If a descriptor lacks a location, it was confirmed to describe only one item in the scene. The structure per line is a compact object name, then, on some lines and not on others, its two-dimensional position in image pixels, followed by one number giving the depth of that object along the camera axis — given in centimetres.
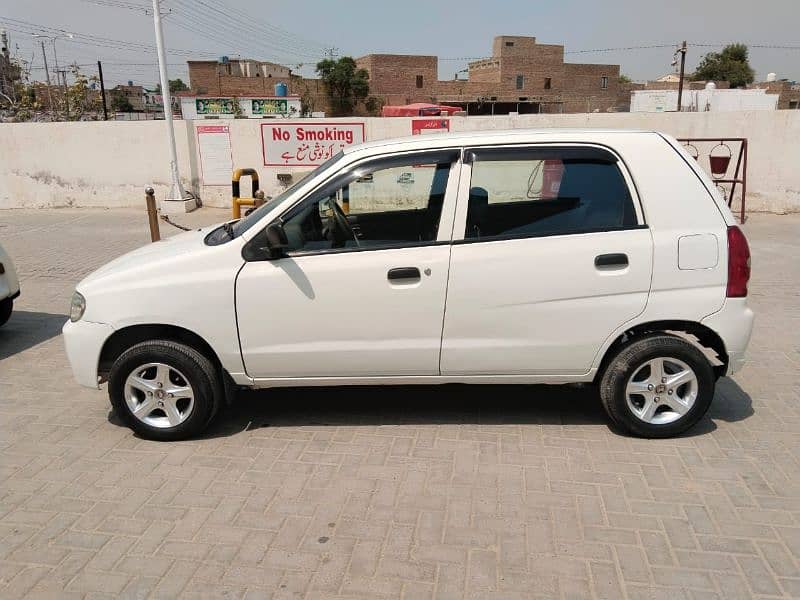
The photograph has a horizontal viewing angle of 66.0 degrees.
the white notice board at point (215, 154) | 1365
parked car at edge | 600
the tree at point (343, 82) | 6500
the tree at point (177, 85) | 9868
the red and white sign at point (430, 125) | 1267
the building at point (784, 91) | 5988
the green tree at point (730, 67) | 7425
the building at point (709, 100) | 3228
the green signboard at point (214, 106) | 4959
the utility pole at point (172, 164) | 1333
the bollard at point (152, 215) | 792
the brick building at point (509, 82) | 6925
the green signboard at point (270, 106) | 5016
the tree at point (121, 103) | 8005
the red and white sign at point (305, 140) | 1312
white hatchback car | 361
